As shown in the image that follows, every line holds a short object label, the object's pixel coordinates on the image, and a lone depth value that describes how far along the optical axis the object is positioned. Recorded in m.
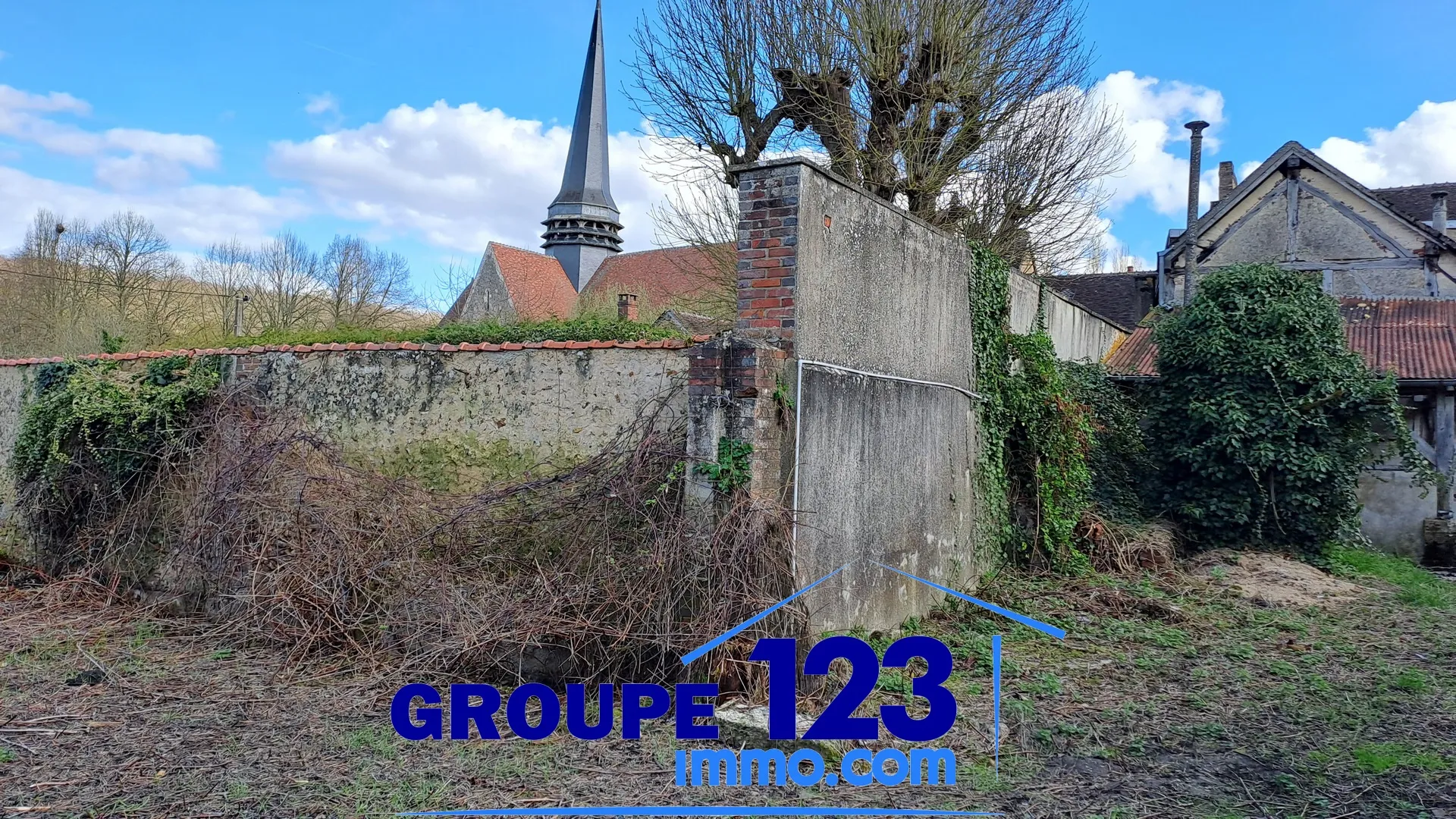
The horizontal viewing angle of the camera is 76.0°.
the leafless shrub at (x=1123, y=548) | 9.77
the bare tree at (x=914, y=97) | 12.29
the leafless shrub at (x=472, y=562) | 5.24
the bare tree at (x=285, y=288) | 24.53
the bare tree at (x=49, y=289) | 21.78
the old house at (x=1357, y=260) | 12.70
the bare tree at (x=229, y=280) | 24.75
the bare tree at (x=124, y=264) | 24.47
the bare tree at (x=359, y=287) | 25.98
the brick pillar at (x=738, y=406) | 5.45
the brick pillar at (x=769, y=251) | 5.72
